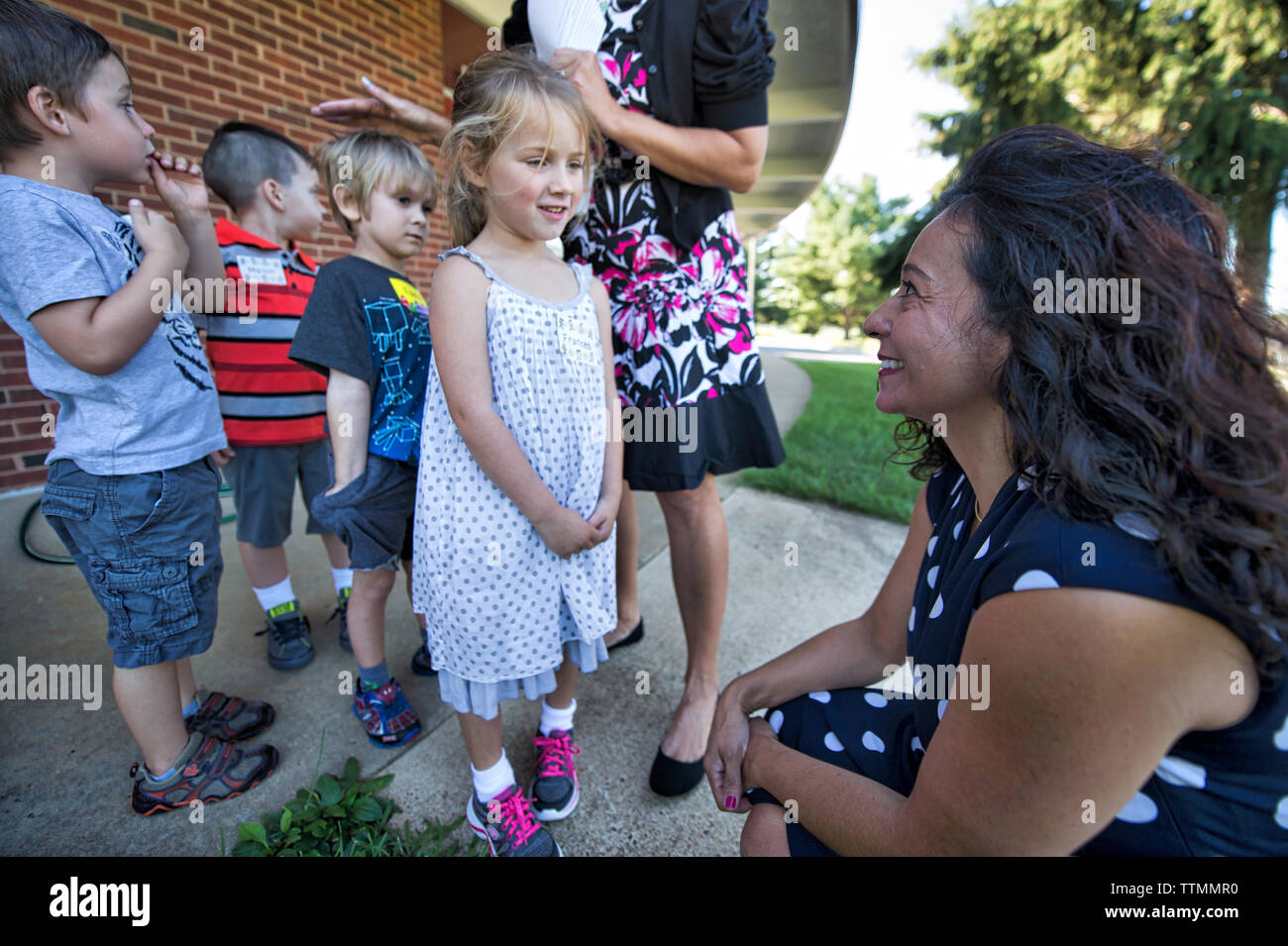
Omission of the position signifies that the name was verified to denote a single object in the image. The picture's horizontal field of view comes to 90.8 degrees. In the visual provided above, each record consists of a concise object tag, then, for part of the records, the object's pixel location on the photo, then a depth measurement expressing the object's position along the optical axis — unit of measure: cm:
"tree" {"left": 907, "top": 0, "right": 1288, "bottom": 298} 916
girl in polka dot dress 139
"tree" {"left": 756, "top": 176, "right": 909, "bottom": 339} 3859
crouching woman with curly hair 70
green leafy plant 148
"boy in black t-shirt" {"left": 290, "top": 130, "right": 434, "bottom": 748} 179
